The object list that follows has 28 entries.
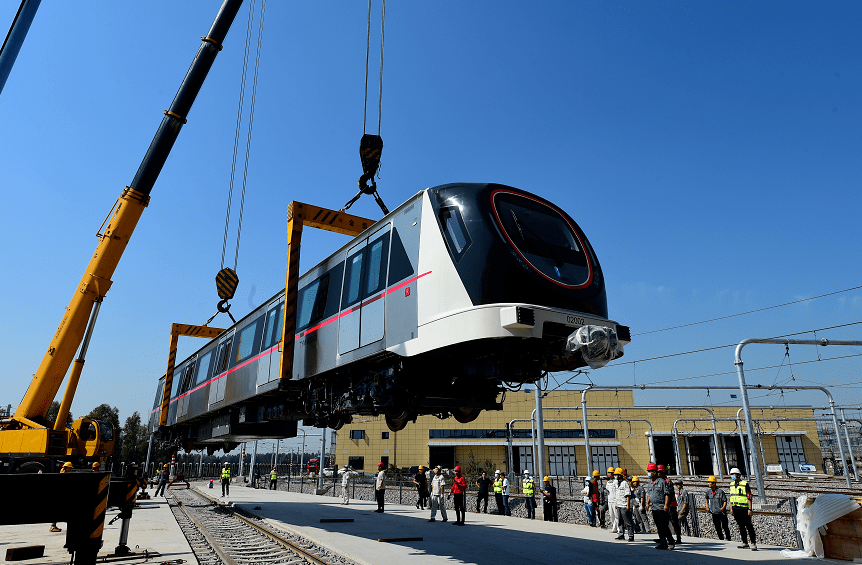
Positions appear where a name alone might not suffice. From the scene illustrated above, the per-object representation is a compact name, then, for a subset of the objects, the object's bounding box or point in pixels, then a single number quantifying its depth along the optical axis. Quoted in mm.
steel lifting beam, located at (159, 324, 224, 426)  20344
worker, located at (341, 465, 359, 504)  20980
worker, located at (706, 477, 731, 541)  11414
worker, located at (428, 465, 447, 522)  14844
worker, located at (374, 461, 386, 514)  16781
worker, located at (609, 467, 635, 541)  11547
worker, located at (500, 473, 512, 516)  17422
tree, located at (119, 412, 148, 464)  71375
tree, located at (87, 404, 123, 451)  74062
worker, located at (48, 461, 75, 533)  11686
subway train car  6500
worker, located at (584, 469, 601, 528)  14008
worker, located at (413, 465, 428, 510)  18028
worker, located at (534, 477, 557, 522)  15320
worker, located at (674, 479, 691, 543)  11875
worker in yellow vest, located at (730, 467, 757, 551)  10391
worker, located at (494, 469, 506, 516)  17266
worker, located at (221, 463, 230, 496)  26020
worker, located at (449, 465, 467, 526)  14050
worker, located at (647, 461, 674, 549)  10383
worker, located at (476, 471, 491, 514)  17625
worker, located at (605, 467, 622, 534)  12010
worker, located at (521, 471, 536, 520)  16266
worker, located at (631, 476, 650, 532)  13136
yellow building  50250
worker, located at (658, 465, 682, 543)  10852
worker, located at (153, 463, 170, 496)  25206
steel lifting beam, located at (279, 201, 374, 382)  9648
